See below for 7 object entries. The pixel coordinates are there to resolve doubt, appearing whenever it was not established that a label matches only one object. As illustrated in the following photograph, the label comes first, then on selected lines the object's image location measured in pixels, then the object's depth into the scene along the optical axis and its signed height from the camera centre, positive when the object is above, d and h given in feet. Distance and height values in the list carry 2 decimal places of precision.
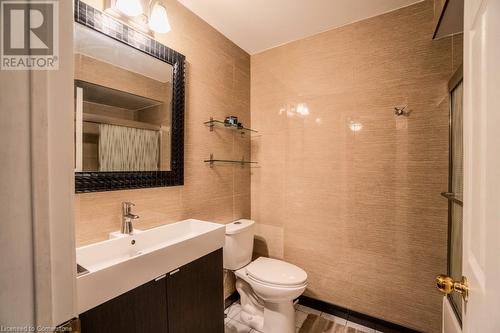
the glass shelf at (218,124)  5.99 +1.09
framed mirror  3.72 +1.07
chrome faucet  4.07 -0.96
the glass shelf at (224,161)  6.06 +0.08
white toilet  5.13 -2.72
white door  1.57 -0.01
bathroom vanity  2.89 -1.78
